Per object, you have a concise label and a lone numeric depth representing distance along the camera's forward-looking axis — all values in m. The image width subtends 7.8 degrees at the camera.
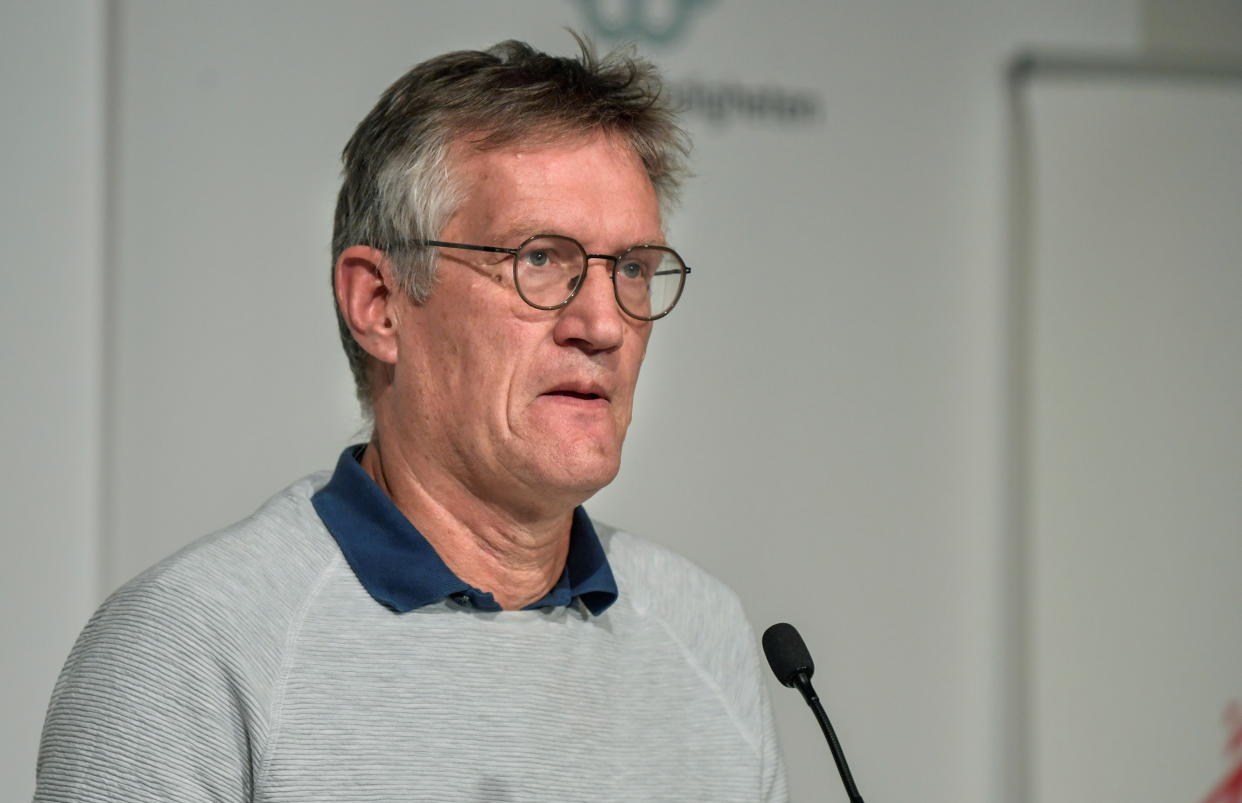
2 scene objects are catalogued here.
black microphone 5.22
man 5.23
